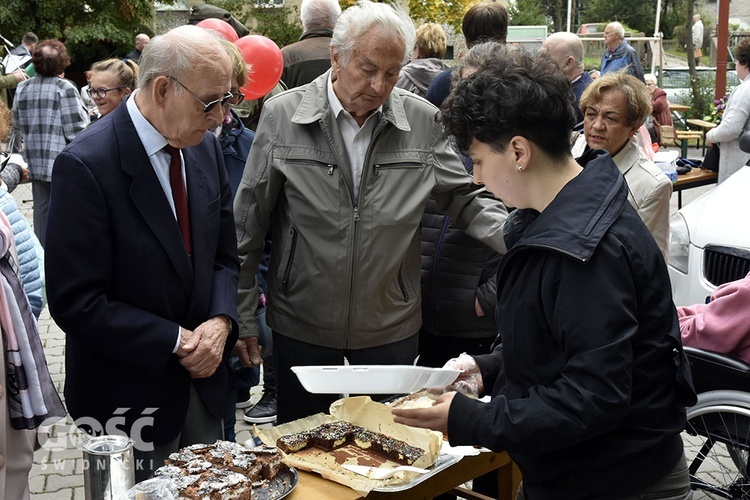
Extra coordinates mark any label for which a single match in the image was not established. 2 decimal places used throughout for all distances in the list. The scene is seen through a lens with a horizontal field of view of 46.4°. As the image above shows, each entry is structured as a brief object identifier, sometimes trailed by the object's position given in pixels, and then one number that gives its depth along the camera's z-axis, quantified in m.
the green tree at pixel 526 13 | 33.38
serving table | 2.37
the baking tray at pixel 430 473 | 2.38
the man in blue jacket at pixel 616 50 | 11.68
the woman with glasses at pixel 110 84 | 4.77
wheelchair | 3.42
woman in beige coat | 3.66
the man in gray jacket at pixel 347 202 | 3.10
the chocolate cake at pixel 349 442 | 2.57
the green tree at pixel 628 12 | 41.69
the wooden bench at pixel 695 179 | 8.06
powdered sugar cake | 2.19
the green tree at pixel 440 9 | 16.94
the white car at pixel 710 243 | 4.72
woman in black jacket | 1.85
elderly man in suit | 2.58
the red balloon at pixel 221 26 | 5.54
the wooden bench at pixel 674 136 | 11.24
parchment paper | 2.42
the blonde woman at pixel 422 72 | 5.36
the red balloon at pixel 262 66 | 5.23
